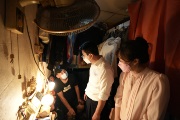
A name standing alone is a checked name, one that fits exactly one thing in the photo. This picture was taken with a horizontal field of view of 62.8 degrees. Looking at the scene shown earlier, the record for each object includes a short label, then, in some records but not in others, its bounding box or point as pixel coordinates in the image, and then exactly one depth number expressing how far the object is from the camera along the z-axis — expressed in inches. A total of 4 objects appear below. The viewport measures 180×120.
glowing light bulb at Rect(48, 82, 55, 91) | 79.2
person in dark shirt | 108.7
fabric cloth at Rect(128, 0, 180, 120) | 41.9
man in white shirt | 73.7
